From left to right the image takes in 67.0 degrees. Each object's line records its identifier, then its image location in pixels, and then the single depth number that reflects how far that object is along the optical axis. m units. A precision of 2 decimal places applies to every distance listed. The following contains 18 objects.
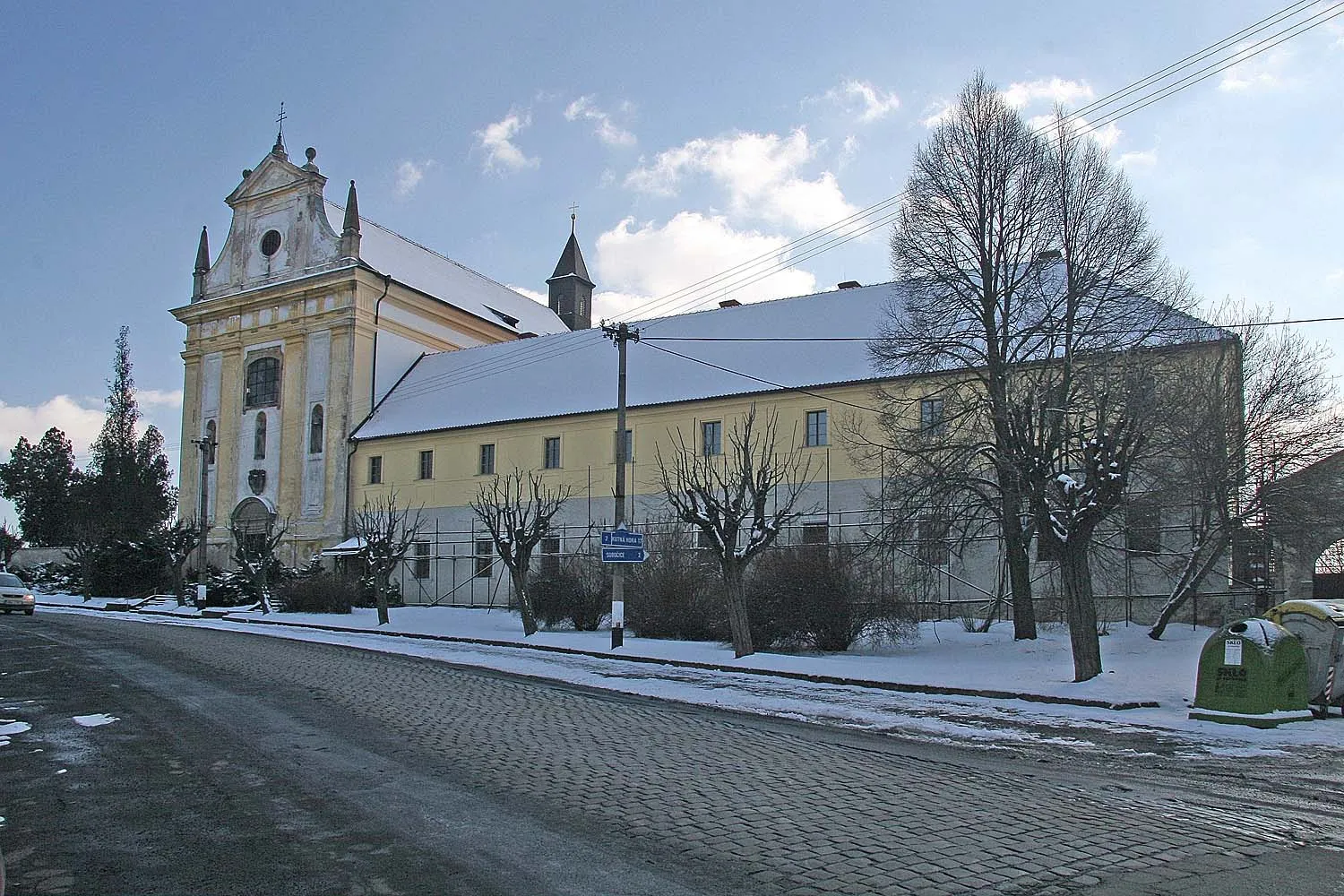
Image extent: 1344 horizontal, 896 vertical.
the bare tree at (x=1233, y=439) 21.28
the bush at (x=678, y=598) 25.33
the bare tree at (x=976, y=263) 22.36
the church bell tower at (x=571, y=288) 77.62
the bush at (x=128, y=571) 49.12
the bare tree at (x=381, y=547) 32.44
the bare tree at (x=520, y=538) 27.41
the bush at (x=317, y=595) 37.00
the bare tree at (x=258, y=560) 38.06
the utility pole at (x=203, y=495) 40.31
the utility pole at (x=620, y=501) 23.52
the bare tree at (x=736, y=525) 21.53
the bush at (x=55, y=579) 56.81
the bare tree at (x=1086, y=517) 16.73
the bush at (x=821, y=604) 21.97
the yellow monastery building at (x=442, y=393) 36.12
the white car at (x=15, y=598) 36.47
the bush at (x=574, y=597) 28.73
